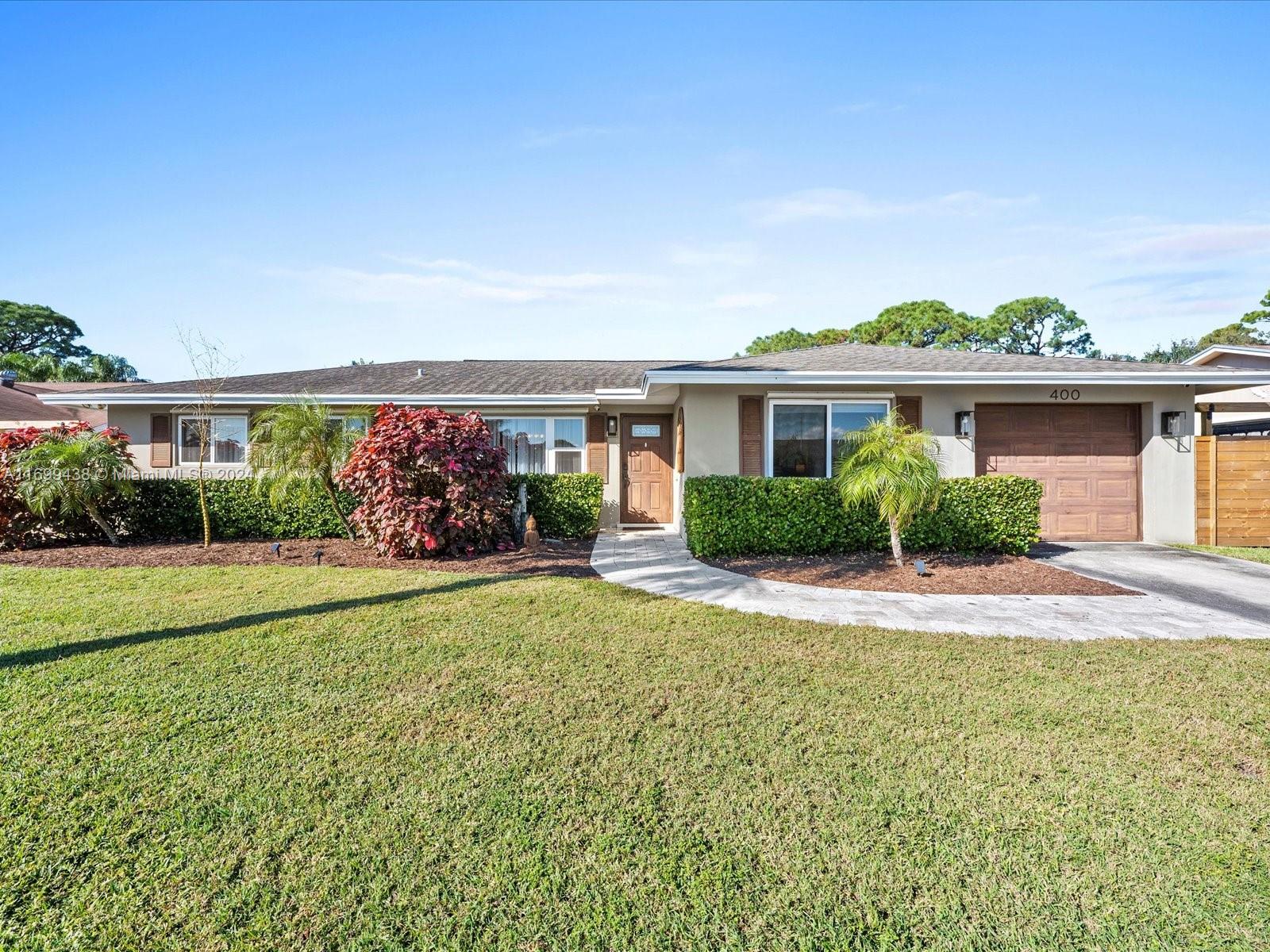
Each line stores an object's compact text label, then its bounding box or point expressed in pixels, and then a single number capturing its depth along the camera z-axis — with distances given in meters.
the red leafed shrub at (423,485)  7.98
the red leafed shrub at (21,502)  8.56
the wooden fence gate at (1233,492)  8.81
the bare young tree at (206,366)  9.05
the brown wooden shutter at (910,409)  9.25
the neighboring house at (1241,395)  11.67
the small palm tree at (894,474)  6.72
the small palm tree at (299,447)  8.47
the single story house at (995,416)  8.71
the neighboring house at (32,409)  18.19
